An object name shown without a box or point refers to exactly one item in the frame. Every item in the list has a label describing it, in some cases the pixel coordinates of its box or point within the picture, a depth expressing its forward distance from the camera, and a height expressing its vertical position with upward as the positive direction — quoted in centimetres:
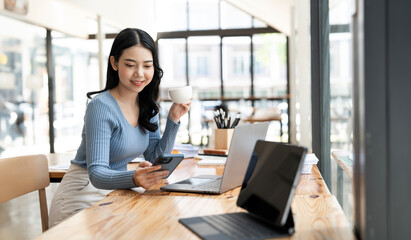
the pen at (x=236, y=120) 267 -16
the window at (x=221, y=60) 891 +77
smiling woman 158 -13
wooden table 98 -32
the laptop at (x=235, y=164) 137 -24
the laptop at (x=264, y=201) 93 -26
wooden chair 169 -34
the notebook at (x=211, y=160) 213 -35
